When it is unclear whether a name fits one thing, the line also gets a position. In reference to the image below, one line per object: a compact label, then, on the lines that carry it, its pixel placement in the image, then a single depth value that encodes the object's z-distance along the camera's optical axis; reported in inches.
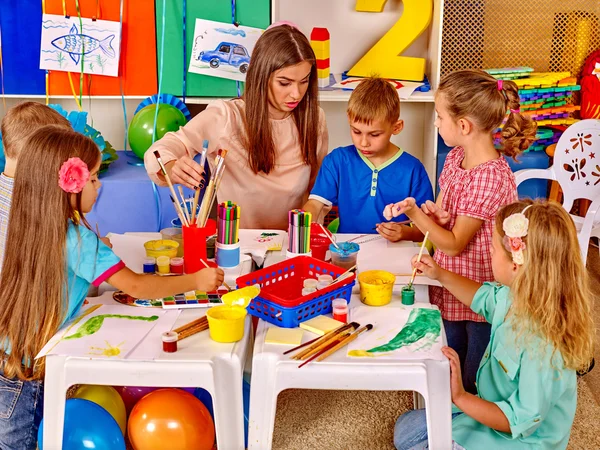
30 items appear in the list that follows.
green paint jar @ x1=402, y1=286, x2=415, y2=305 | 58.4
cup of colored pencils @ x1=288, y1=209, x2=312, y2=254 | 64.7
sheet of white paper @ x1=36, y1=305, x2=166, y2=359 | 50.5
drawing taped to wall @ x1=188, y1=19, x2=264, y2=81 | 114.3
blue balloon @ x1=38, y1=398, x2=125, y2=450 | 54.9
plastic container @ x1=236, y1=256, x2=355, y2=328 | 54.0
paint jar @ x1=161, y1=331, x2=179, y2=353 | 50.1
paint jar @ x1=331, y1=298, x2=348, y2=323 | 55.1
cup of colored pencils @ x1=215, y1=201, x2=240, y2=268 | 63.8
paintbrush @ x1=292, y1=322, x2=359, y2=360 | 49.6
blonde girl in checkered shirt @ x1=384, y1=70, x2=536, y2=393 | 69.3
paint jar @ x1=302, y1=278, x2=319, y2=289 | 58.4
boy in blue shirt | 80.9
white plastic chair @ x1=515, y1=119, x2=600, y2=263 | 119.8
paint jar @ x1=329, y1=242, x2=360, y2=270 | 65.5
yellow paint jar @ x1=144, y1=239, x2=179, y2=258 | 68.2
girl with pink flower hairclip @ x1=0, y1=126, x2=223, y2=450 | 56.2
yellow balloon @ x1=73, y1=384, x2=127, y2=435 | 59.4
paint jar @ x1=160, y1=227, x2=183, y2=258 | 70.2
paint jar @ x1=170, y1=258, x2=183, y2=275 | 64.3
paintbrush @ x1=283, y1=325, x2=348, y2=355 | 50.3
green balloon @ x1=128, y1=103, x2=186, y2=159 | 112.4
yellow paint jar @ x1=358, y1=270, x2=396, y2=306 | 57.9
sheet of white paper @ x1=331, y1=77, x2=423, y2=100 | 115.5
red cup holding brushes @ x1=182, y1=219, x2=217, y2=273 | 63.9
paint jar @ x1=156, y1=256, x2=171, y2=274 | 63.8
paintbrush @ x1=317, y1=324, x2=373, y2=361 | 49.5
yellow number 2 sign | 123.5
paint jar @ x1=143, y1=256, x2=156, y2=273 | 64.4
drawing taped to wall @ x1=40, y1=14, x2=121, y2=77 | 113.9
